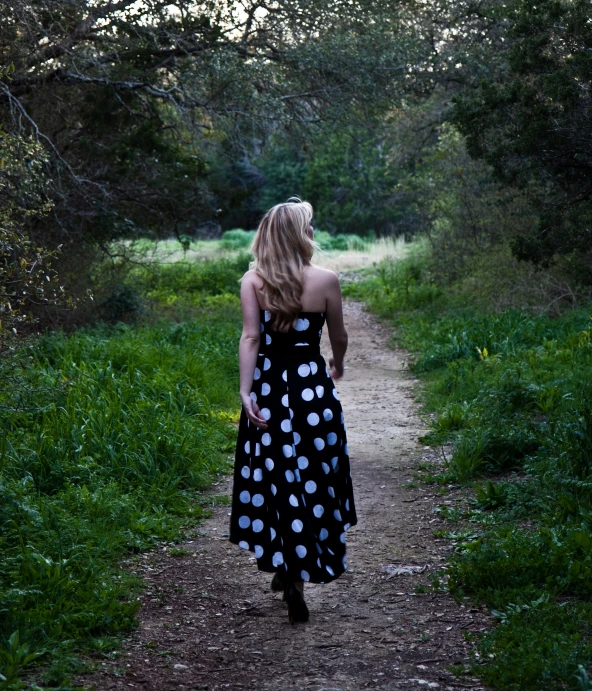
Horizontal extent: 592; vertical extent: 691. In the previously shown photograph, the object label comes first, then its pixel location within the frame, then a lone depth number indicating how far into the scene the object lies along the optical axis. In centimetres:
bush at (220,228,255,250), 3316
